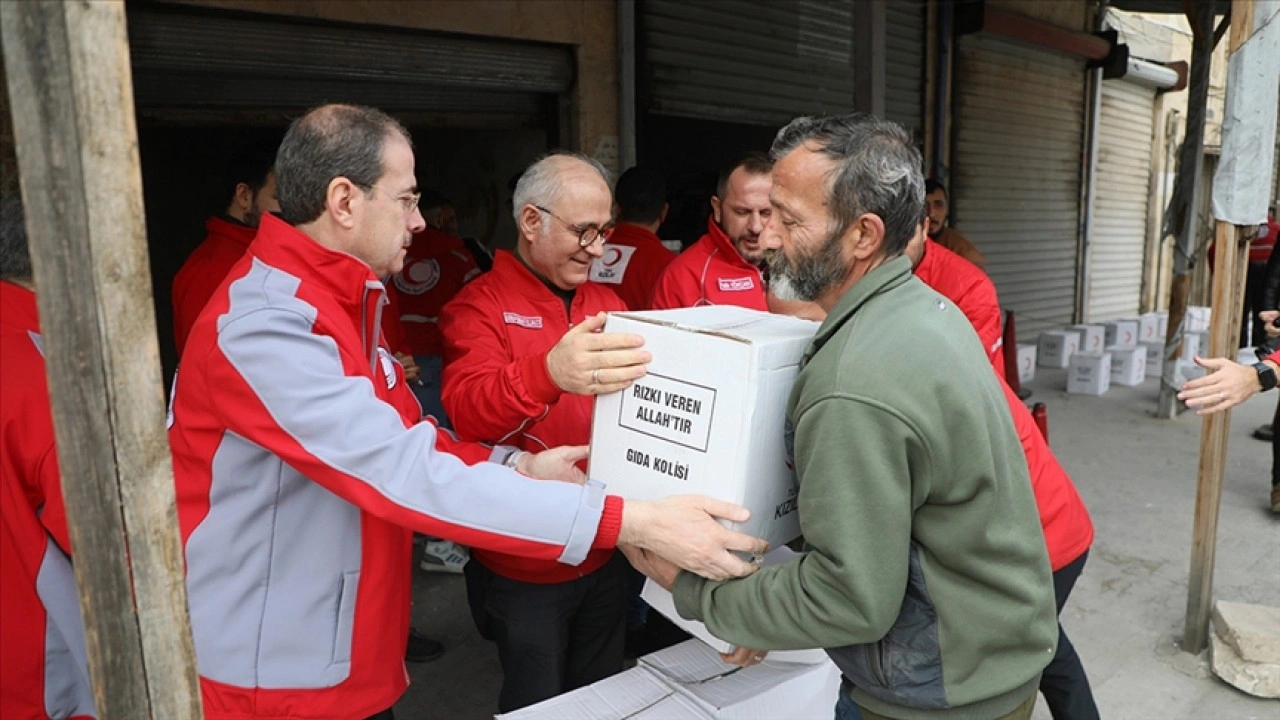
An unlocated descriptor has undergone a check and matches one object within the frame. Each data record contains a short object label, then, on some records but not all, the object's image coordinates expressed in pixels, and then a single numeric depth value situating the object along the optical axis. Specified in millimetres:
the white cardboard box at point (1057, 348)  9680
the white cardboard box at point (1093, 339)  9438
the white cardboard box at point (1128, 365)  8828
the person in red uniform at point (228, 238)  3367
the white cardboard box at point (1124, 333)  9570
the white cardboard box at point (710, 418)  1571
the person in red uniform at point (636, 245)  4488
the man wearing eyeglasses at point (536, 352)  2436
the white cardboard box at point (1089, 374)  8484
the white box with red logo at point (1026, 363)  8938
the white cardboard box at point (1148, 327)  9977
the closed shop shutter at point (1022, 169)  9898
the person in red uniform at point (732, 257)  3365
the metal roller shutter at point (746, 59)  6137
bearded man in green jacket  1393
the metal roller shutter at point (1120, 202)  12773
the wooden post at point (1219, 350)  3484
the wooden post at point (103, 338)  993
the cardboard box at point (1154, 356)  9547
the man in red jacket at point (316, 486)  1539
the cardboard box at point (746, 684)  2061
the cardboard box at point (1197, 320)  7954
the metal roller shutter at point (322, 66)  3906
